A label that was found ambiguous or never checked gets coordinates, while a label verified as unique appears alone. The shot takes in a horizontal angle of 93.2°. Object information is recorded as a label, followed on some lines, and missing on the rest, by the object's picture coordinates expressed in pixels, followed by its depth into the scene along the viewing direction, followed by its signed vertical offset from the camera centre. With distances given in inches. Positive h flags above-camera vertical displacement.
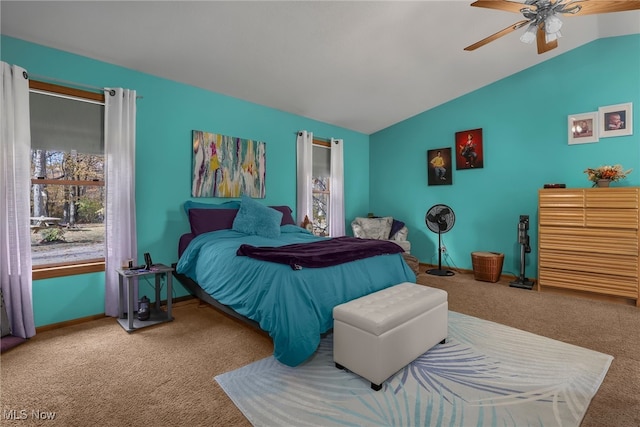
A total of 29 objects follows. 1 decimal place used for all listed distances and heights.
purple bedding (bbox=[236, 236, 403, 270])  82.2 -12.3
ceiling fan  83.9 +57.1
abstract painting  142.6 +23.5
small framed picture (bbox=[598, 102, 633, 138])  139.4 +41.2
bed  75.8 -19.8
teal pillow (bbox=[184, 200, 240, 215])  136.8 +3.6
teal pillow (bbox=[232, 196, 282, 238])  131.3 -3.4
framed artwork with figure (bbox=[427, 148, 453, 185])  196.5 +28.5
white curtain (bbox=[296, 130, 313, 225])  183.2 +21.6
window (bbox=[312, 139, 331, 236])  203.6 +18.3
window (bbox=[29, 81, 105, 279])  106.9 +12.6
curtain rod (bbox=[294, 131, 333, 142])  199.1 +48.9
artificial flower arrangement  133.6 +15.5
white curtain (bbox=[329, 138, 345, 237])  207.3 +13.2
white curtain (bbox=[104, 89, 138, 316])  114.5 +11.1
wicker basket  165.2 -31.4
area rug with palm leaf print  60.5 -41.3
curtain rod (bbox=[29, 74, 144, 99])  102.7 +47.2
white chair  203.6 -11.7
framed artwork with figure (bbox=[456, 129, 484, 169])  183.5 +37.1
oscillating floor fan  172.8 -6.5
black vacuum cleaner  154.6 -20.4
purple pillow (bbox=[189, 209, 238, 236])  130.2 -3.0
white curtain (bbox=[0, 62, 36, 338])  93.0 +4.8
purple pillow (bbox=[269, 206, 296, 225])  159.3 -1.7
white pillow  203.8 -11.2
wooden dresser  128.2 -14.5
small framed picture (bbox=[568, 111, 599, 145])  147.2 +39.8
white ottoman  68.2 -29.3
